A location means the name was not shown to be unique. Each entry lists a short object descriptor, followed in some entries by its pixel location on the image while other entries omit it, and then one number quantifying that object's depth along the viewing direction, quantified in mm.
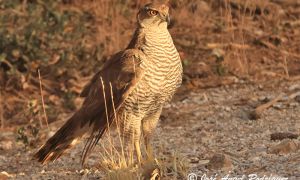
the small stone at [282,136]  14861
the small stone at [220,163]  12625
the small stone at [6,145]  17594
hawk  13914
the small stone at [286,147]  13484
